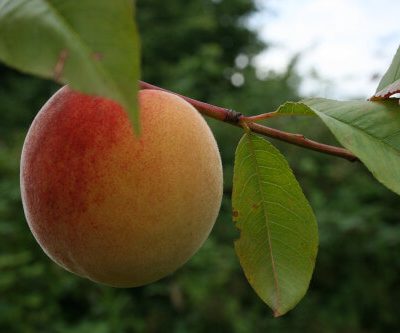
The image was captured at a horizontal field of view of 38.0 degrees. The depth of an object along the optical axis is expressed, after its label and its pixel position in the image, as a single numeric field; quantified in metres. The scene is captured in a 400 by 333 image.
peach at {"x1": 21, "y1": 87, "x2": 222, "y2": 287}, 0.16
